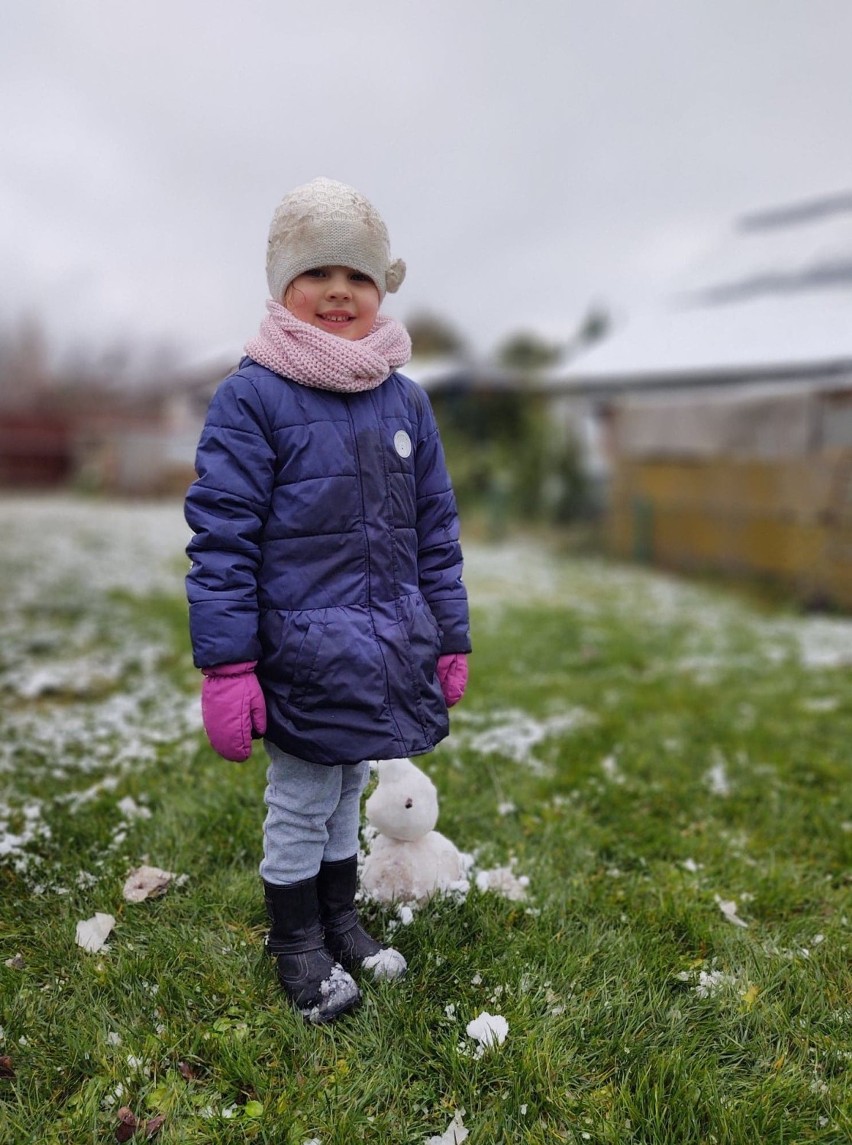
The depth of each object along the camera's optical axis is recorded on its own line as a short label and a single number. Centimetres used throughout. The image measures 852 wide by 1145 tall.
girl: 188
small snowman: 242
